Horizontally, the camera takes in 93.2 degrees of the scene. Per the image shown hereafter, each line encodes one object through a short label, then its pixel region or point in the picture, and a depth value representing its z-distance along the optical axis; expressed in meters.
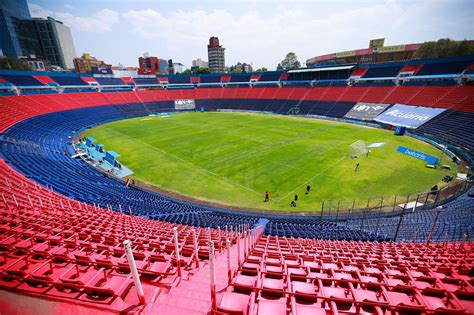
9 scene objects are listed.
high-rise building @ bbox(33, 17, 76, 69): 154.88
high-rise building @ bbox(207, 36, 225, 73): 191.38
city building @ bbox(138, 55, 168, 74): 191.62
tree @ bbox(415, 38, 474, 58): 71.88
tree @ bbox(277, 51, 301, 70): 153.35
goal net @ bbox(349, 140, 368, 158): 31.47
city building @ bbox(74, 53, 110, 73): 155.50
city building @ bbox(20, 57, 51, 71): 112.89
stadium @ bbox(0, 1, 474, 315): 4.46
